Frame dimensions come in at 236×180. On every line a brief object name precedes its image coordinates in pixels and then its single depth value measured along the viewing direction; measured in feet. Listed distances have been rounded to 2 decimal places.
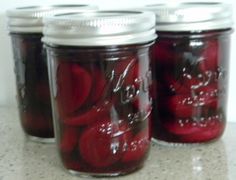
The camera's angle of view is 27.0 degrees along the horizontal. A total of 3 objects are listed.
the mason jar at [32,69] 1.44
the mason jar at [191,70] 1.35
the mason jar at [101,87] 1.17
